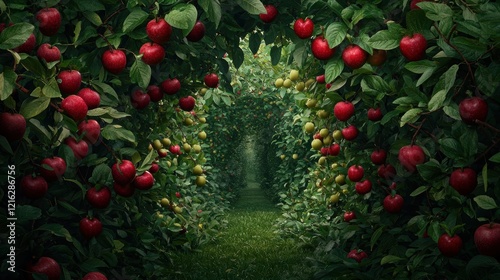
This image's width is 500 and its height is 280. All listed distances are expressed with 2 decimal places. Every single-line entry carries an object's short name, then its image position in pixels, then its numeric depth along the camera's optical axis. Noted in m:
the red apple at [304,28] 2.62
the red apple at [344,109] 2.77
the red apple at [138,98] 2.59
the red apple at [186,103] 3.41
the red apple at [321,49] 2.50
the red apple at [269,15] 2.74
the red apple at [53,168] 1.77
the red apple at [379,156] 2.87
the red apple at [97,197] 2.09
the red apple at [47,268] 1.70
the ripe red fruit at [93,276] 1.90
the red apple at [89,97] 1.93
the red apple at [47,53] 1.84
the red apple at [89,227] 2.13
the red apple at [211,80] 3.38
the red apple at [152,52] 2.20
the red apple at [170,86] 2.75
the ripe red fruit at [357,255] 3.30
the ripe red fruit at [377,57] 2.46
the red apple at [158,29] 2.14
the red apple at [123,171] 2.15
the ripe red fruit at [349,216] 3.84
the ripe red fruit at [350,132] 3.10
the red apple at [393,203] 2.73
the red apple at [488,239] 1.83
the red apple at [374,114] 2.69
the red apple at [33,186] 1.72
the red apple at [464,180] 1.96
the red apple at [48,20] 1.89
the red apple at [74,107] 1.78
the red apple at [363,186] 3.21
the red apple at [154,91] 2.77
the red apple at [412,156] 2.23
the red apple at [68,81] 1.83
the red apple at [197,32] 2.45
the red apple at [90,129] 1.91
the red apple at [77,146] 1.88
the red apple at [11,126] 1.53
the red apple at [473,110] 1.88
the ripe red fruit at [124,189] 2.27
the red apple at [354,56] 2.38
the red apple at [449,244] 2.13
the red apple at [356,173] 3.22
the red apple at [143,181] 2.28
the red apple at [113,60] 2.15
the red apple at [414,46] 2.08
